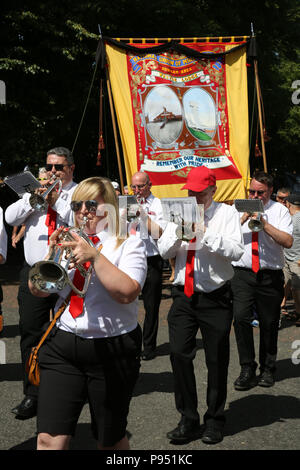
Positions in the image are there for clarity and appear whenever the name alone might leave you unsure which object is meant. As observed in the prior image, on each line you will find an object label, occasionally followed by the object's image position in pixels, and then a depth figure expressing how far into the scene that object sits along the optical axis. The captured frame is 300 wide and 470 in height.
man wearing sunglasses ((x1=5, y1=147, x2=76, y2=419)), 4.77
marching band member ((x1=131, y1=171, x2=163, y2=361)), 6.82
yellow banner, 8.76
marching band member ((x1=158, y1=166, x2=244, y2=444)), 4.36
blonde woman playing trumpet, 2.94
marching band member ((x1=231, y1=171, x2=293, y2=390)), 5.71
